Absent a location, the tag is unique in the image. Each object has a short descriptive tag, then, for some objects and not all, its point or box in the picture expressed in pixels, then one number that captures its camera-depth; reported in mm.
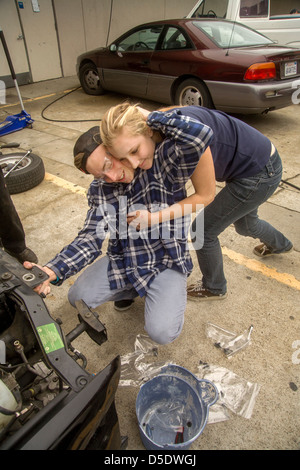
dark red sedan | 4047
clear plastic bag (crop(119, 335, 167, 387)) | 1658
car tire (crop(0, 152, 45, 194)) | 3184
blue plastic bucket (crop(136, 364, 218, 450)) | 1390
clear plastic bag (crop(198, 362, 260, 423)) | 1504
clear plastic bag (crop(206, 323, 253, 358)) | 1785
